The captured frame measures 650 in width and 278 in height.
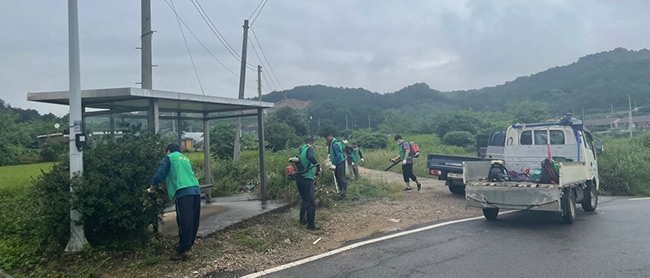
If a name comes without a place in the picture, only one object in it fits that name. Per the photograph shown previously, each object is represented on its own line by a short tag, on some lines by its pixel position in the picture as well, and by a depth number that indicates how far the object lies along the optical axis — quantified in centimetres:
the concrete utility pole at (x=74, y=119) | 635
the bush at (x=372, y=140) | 3981
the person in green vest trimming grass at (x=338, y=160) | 1155
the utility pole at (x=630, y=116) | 4806
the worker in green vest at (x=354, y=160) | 1537
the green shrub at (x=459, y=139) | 4297
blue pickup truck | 1335
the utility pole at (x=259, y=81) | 2692
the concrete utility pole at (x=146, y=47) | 1076
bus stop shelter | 734
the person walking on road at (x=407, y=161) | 1410
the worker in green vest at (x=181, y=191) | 643
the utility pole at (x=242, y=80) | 1767
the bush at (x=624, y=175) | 1655
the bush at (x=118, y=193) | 623
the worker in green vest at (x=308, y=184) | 873
